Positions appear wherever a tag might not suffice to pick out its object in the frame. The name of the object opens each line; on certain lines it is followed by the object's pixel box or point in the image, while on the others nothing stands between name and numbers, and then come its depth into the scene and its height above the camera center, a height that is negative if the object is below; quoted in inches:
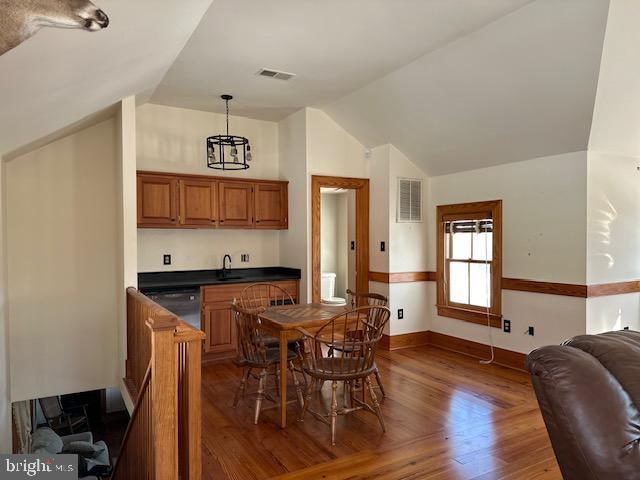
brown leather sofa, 49.0 -20.6
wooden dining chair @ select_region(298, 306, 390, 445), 119.1 -37.8
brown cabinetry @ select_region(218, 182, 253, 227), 207.0 +15.4
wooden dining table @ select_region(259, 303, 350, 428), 126.1 -26.4
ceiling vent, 162.7 +62.2
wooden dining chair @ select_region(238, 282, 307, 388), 196.4 -29.2
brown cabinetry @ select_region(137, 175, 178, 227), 187.5 +15.7
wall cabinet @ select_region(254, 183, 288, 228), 216.8 +15.6
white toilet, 309.9 -36.4
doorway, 211.3 +4.2
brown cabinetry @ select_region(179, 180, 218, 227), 197.2 +15.4
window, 187.9 -12.8
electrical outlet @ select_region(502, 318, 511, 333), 181.6 -39.1
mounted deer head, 51.4 +27.3
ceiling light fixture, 177.0 +38.1
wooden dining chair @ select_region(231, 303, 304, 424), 129.6 -35.1
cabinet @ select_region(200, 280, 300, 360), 192.2 -38.0
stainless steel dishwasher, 179.9 -27.9
